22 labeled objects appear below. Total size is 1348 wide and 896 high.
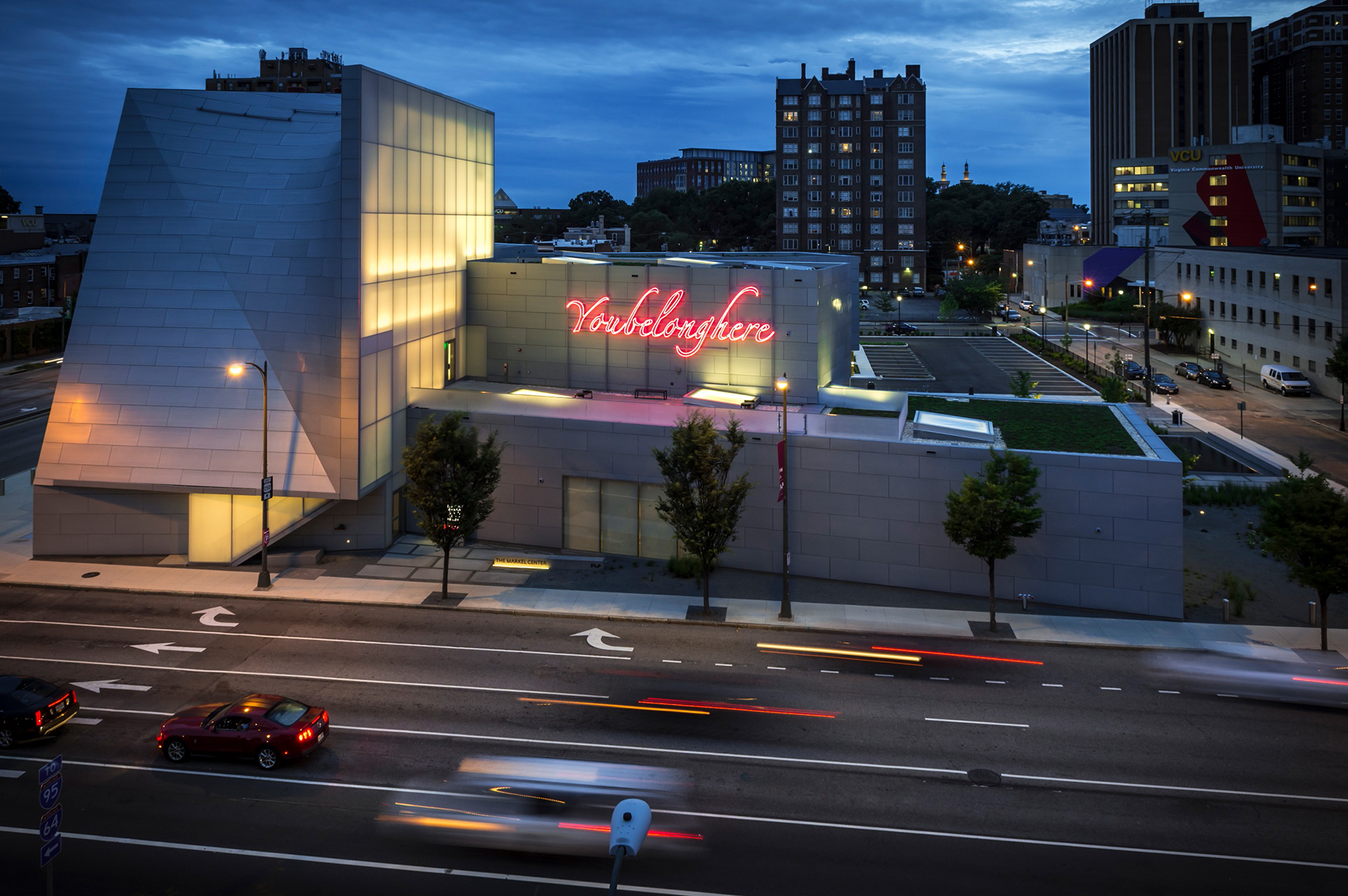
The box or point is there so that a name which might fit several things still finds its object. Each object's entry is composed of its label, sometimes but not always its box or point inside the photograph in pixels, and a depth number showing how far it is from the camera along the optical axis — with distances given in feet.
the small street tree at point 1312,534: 91.71
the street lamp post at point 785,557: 104.22
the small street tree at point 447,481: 109.50
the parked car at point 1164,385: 242.78
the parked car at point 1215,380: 253.85
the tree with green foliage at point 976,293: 413.39
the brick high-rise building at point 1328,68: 647.97
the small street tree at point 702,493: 106.01
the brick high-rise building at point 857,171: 498.28
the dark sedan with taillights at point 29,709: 75.05
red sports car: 71.97
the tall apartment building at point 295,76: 557.74
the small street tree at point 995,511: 99.91
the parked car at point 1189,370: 267.70
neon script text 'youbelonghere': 146.00
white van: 239.09
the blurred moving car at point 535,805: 62.23
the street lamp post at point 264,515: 112.06
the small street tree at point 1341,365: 197.16
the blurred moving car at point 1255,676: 85.61
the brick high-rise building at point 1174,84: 552.41
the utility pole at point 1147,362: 181.67
